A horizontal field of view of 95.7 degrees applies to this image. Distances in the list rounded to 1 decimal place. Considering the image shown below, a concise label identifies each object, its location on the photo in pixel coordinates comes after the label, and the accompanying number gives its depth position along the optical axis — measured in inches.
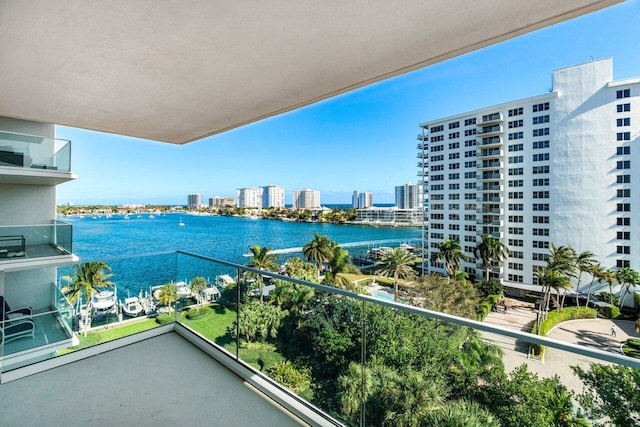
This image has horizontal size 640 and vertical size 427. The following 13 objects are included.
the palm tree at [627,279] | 1069.8
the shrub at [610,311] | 1015.0
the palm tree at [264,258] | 931.3
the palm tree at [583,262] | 1138.5
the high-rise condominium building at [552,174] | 1174.3
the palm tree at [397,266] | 1104.2
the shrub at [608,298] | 1081.4
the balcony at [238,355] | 49.8
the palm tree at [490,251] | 1287.2
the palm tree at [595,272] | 1113.4
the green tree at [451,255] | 1354.6
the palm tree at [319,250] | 1155.9
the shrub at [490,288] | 1206.3
